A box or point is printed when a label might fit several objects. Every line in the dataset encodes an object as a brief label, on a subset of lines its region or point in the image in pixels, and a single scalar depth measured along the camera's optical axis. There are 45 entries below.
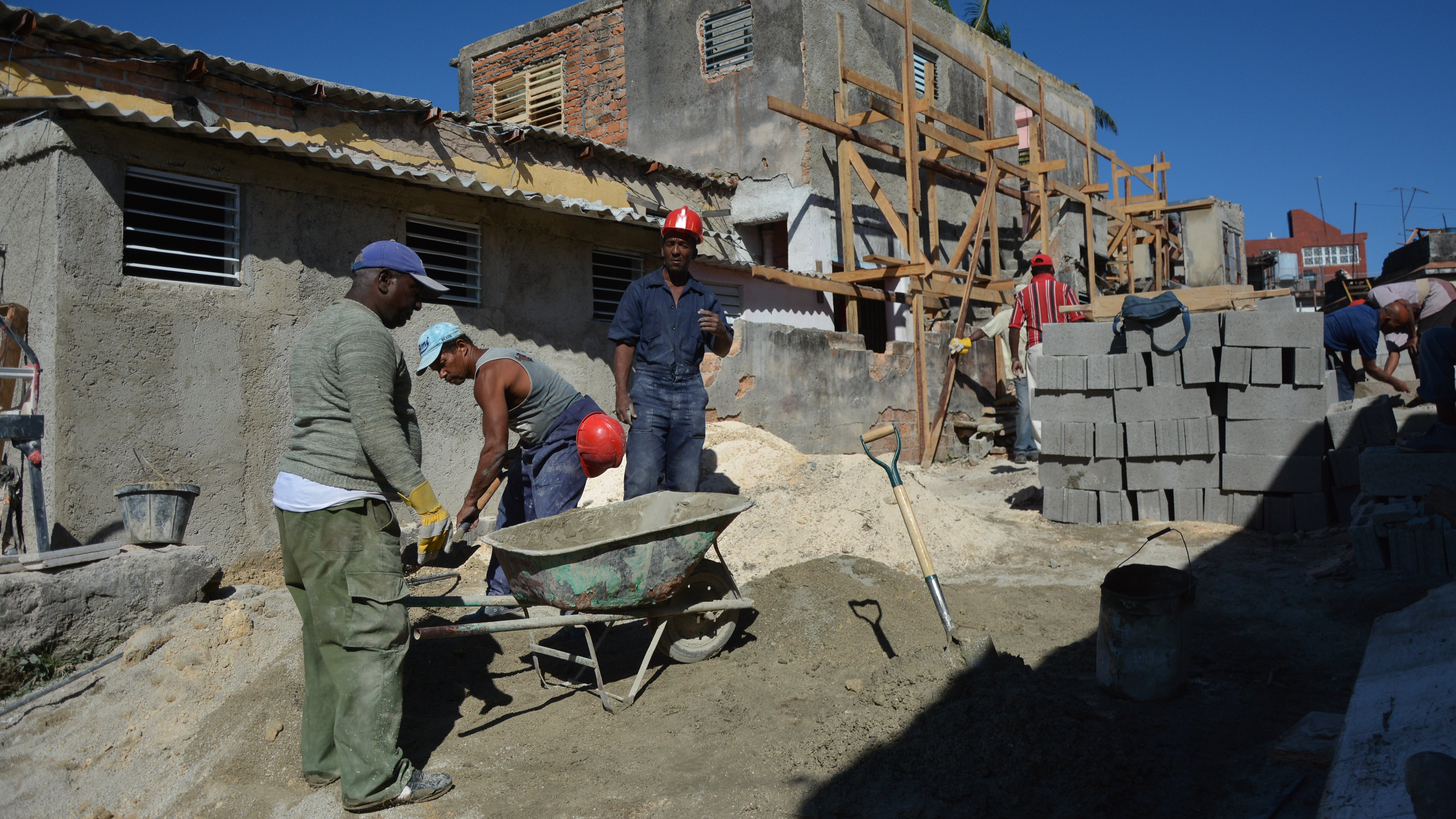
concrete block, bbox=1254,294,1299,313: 7.38
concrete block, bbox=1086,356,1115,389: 6.96
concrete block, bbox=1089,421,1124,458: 6.97
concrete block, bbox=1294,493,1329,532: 6.34
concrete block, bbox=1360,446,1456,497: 5.00
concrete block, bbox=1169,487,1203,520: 6.78
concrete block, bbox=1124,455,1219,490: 6.72
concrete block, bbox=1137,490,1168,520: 6.91
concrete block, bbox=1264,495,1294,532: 6.41
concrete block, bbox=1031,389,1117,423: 7.01
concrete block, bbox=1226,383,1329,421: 6.37
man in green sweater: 2.88
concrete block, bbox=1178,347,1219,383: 6.57
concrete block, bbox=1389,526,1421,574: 4.89
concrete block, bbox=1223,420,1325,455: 6.36
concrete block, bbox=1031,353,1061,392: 7.14
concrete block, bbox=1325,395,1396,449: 6.18
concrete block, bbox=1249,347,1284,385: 6.39
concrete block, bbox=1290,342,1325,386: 6.31
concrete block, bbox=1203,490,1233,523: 6.67
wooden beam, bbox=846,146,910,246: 11.52
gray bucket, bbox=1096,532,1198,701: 3.44
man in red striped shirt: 9.02
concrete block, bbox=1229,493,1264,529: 6.55
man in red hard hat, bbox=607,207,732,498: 5.06
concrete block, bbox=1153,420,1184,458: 6.74
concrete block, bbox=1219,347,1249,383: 6.48
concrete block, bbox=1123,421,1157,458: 6.83
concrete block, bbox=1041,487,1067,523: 7.25
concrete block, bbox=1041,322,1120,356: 7.02
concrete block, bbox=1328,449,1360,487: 6.29
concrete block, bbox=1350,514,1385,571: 5.00
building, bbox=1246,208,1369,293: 45.62
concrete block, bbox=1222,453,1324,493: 6.33
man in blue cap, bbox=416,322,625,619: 4.12
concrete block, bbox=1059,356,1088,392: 7.04
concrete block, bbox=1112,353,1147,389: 6.84
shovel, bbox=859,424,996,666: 3.34
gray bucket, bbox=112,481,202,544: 4.77
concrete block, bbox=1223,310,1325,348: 6.30
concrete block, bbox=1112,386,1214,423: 6.67
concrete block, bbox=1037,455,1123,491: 7.05
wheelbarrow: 3.44
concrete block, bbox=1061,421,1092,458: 7.09
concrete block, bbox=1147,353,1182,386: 6.71
